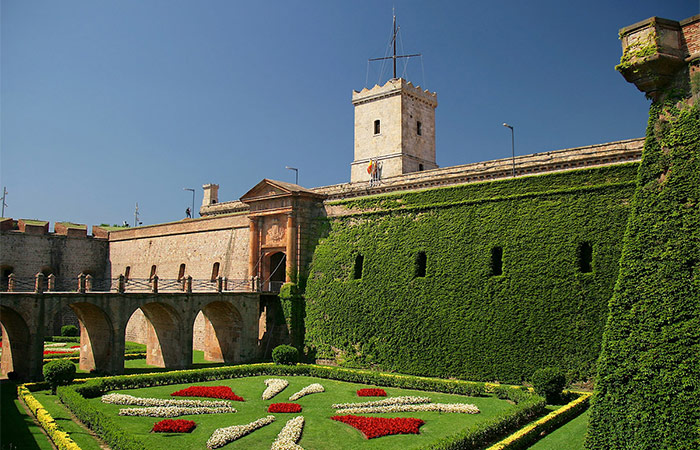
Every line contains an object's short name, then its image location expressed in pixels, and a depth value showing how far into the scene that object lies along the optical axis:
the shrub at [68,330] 37.66
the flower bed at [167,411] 16.84
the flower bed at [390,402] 18.05
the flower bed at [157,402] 18.05
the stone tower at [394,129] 39.09
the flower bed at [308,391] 19.57
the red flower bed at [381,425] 14.86
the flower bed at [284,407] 17.55
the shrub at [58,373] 19.11
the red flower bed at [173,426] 14.99
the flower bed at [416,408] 17.25
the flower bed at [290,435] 13.45
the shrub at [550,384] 17.41
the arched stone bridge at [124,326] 20.81
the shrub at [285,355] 25.50
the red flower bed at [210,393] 19.42
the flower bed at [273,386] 19.86
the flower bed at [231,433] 13.70
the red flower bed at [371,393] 19.91
